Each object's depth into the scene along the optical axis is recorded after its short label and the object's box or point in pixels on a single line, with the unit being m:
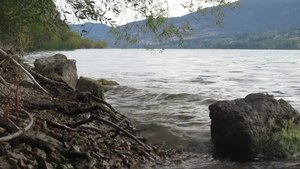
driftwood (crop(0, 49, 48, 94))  5.41
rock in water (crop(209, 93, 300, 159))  7.37
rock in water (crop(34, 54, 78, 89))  13.09
